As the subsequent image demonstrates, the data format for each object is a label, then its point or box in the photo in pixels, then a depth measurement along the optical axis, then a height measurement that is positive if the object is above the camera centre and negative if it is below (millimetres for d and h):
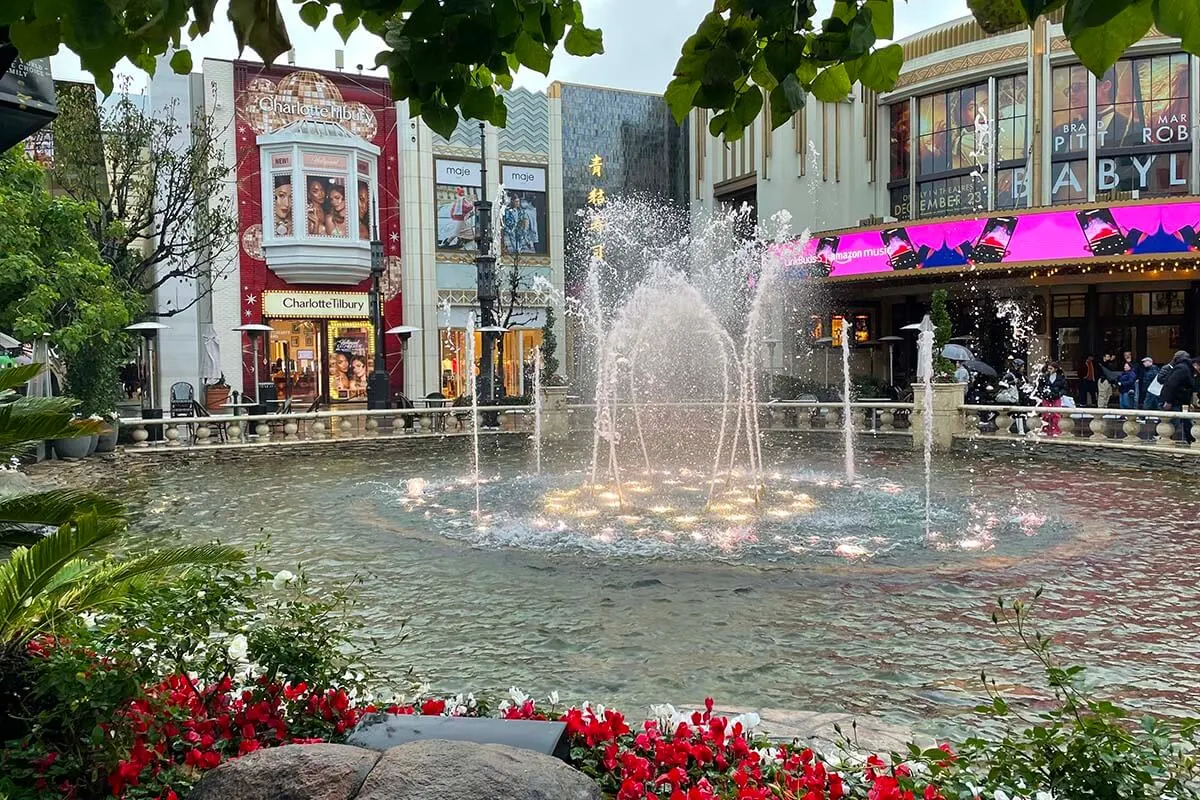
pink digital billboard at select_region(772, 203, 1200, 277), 22812 +3717
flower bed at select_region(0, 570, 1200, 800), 3008 -1371
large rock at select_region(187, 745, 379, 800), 2732 -1221
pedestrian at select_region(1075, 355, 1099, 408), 25891 -372
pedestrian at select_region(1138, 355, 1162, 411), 18906 -353
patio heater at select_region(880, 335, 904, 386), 33391 +291
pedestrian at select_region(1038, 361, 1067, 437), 23091 -377
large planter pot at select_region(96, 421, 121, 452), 18250 -1140
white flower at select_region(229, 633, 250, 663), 4043 -1207
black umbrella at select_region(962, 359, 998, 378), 22927 +144
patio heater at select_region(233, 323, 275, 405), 25281 +1519
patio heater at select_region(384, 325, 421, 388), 28375 +1566
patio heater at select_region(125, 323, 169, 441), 20384 +618
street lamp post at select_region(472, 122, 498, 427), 22141 +2391
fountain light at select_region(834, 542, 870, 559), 9145 -1808
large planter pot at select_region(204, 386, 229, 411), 28594 -412
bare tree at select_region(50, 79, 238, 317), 23938 +5893
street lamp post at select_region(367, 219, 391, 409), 23297 +339
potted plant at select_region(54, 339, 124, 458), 18281 +95
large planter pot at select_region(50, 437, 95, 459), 17016 -1176
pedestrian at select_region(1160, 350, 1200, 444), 17688 -322
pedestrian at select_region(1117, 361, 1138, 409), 20656 -353
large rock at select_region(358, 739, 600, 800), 2645 -1195
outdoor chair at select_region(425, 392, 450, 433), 22734 -1040
